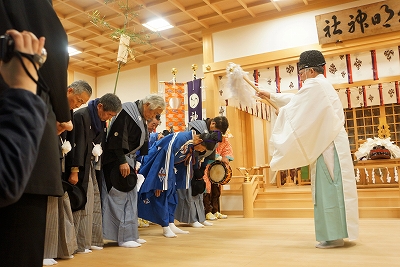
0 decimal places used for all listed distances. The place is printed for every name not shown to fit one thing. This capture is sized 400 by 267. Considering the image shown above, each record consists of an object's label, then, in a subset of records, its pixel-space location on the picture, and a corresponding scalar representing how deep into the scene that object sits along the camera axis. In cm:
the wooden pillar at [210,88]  762
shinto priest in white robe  307
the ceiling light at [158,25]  762
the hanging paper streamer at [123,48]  417
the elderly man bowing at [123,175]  353
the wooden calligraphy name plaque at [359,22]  611
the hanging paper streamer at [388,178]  805
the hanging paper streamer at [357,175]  808
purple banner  722
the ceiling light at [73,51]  893
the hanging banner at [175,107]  730
